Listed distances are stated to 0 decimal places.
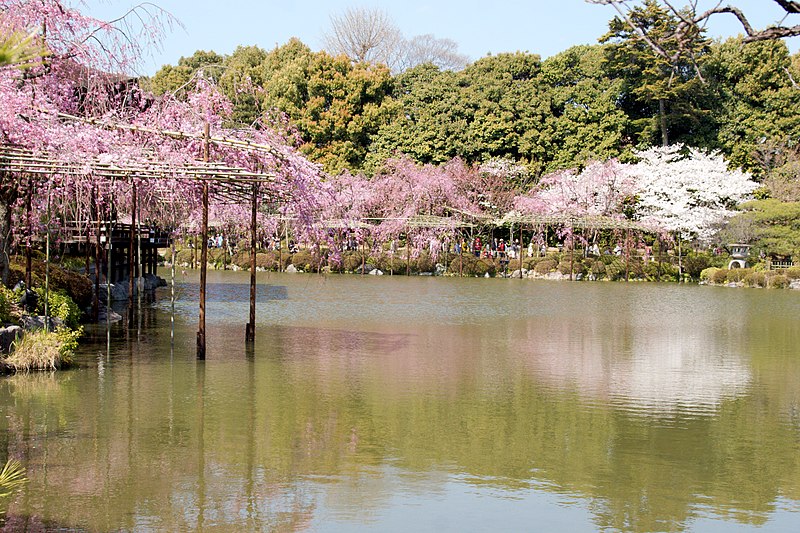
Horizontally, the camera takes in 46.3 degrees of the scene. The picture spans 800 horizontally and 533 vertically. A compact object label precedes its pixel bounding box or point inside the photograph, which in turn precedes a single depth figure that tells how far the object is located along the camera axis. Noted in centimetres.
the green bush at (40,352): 1308
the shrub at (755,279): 3984
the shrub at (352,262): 4525
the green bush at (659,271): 4362
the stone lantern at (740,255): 4341
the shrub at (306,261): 4447
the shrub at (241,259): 4531
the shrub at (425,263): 4528
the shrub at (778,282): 3919
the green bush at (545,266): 4428
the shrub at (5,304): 1351
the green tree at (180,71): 6191
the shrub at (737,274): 4081
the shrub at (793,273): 3944
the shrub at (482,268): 4512
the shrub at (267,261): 4503
